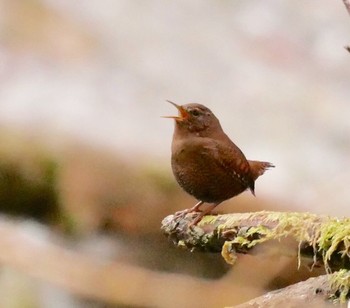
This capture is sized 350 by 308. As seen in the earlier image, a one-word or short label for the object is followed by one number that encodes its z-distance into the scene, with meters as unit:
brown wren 5.08
